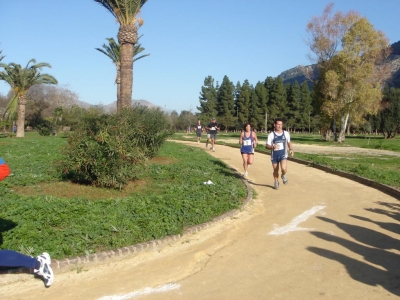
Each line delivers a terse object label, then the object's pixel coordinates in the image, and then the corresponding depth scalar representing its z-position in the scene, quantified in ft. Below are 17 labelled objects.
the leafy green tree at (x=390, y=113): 170.81
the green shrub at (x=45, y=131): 133.69
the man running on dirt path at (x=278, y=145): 33.24
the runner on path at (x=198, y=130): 88.46
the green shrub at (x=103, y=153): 29.19
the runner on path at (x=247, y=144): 39.70
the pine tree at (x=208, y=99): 276.00
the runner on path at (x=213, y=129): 68.03
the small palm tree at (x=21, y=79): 122.72
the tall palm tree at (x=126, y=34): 49.65
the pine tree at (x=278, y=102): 254.88
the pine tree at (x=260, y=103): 257.96
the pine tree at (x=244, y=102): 266.77
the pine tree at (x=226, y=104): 273.33
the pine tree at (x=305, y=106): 263.29
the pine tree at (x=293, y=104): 256.91
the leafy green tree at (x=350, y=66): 122.01
